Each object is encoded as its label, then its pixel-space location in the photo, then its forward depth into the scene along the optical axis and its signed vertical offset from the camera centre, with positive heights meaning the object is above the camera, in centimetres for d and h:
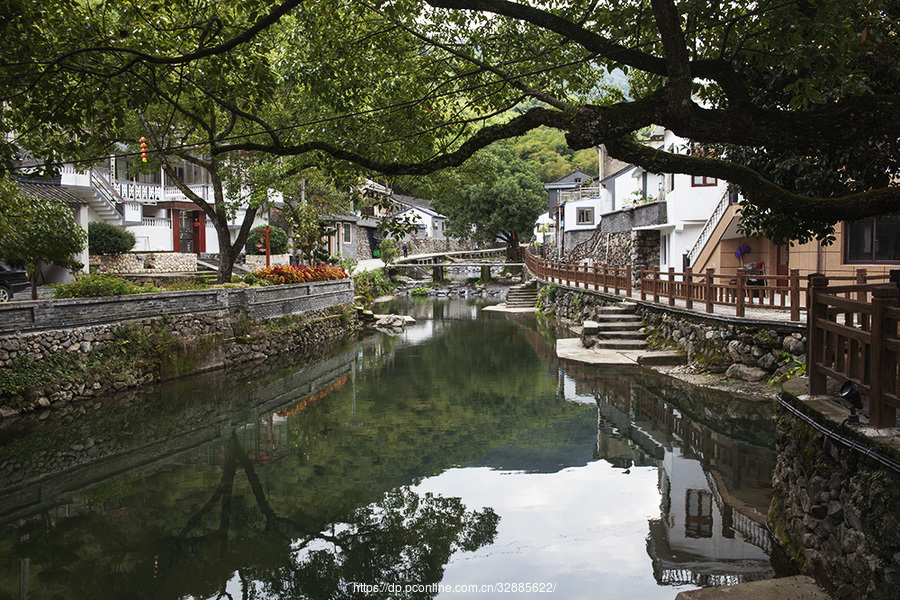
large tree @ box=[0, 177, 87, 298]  1273 +95
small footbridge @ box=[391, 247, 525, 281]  5022 +122
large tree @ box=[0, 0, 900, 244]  604 +246
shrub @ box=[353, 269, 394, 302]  3744 -70
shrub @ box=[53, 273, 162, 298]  1441 -25
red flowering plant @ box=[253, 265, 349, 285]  2251 +2
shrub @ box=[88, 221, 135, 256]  2666 +156
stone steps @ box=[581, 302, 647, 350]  1897 -182
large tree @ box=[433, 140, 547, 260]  5438 +572
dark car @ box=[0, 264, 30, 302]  1881 -13
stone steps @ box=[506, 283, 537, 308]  3747 -145
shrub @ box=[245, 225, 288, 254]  3522 +192
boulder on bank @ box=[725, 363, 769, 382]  1338 -218
